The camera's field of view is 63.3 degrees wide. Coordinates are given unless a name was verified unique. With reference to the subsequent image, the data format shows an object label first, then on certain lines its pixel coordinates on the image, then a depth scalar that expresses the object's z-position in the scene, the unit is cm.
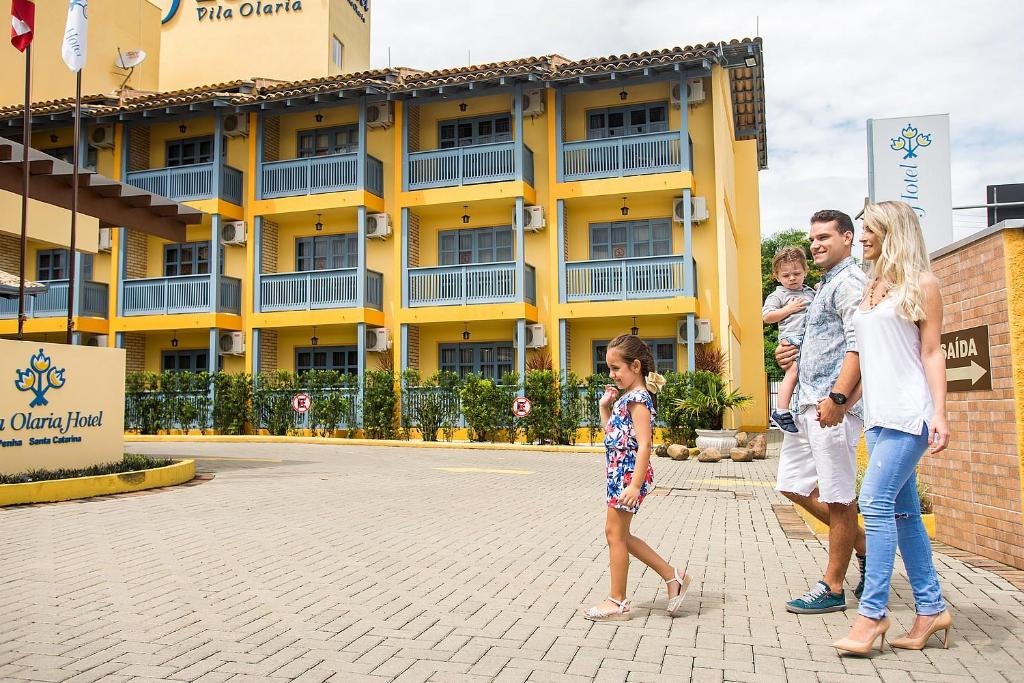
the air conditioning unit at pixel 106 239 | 2470
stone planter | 1636
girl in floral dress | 424
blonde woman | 367
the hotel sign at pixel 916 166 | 1363
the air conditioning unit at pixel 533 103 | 2248
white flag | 1234
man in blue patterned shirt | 428
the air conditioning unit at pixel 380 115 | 2378
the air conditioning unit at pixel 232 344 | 2359
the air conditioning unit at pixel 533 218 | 2194
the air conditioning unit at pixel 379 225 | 2303
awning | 1175
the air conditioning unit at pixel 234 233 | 2394
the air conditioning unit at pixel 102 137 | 2533
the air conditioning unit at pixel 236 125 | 2472
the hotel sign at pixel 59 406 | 951
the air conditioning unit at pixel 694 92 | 2119
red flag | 1164
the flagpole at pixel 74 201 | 1138
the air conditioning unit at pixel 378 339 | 2283
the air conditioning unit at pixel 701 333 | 2059
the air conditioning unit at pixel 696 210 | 2102
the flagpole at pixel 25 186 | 1066
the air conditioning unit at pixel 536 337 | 2162
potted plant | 1742
